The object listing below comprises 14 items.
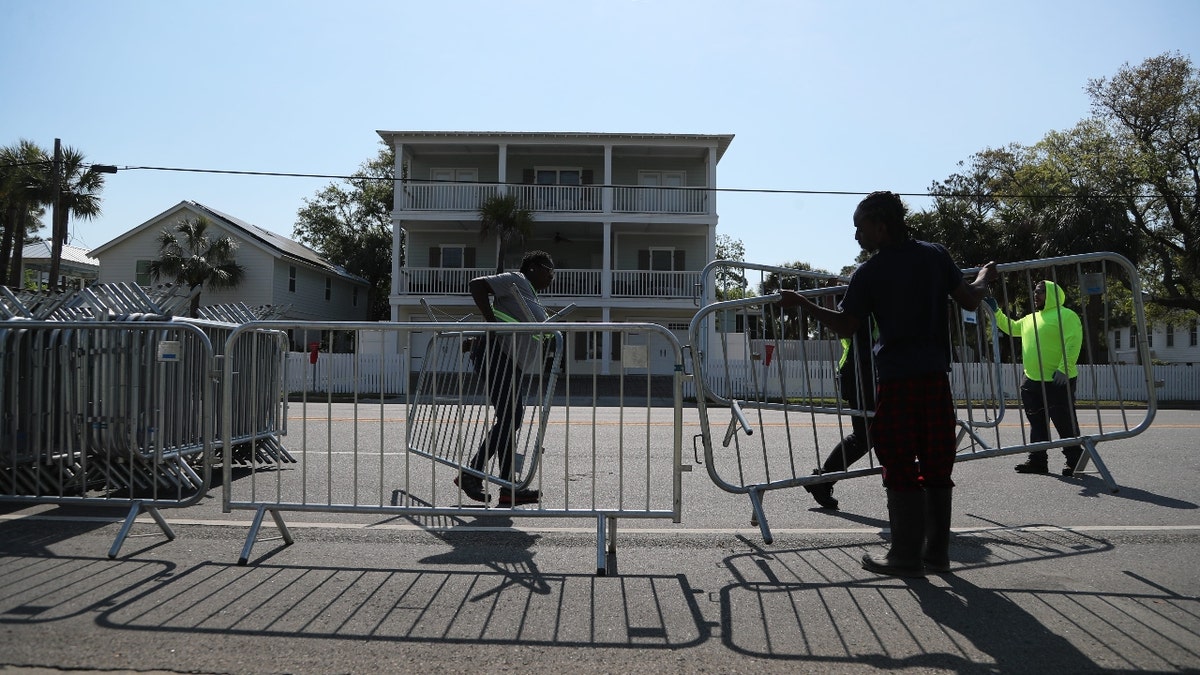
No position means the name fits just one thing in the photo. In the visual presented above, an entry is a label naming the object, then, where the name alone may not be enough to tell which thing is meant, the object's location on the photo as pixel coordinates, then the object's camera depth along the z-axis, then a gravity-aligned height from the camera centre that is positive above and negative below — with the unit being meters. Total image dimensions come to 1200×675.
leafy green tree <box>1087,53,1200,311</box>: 30.02 +7.59
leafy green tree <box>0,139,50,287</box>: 30.77 +7.10
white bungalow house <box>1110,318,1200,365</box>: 43.97 +1.67
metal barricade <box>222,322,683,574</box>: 4.55 -0.73
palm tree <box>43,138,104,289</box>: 31.20 +7.13
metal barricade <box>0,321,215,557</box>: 5.17 -0.17
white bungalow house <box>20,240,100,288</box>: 45.84 +6.34
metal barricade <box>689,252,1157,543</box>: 5.31 +0.08
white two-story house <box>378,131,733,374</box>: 30.59 +5.77
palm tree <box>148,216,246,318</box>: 34.38 +4.78
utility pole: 24.66 +4.47
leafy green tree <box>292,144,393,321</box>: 48.66 +8.96
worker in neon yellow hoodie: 6.73 +0.07
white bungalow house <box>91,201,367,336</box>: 34.97 +4.91
